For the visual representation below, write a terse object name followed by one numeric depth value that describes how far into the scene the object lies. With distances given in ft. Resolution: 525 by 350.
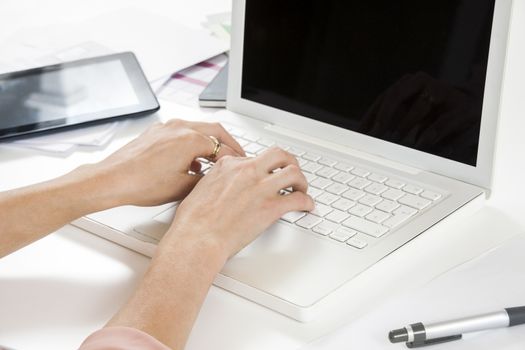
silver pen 4.04
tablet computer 5.06
